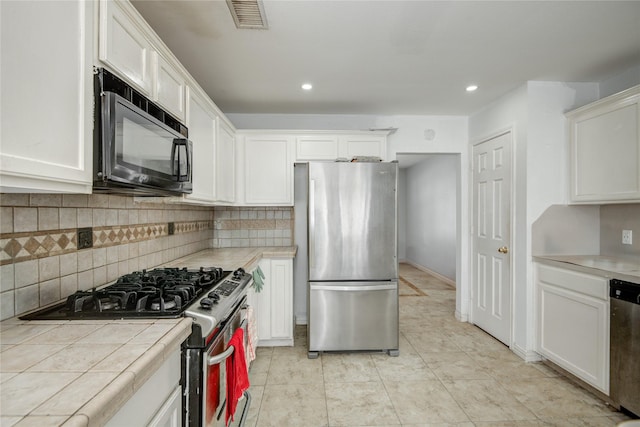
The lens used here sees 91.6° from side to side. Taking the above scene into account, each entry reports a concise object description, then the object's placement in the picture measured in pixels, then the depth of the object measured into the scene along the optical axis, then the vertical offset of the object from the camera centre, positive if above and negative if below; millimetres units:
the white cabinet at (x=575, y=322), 2123 -821
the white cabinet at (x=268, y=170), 3307 +475
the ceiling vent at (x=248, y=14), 1679 +1148
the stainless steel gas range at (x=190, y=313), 1176 -384
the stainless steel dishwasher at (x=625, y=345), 1899 -826
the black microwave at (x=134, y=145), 1089 +295
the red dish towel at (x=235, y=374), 1553 -813
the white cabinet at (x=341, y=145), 3328 +742
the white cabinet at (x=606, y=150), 2201 +497
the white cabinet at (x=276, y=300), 3047 -838
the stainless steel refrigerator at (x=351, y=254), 2861 -365
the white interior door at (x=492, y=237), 3035 -242
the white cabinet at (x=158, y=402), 816 -556
